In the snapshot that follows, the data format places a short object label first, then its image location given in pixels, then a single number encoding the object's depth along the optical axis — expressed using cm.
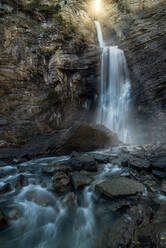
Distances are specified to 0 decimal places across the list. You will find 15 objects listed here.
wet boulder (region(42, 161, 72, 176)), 542
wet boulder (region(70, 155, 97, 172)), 563
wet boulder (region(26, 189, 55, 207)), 377
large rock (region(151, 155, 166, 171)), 504
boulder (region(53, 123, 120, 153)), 848
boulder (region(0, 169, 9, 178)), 546
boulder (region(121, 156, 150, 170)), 525
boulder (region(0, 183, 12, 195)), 422
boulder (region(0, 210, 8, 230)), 286
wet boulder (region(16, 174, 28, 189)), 468
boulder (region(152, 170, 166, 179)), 457
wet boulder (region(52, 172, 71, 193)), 422
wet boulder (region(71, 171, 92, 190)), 432
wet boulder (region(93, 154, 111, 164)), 657
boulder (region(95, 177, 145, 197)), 360
